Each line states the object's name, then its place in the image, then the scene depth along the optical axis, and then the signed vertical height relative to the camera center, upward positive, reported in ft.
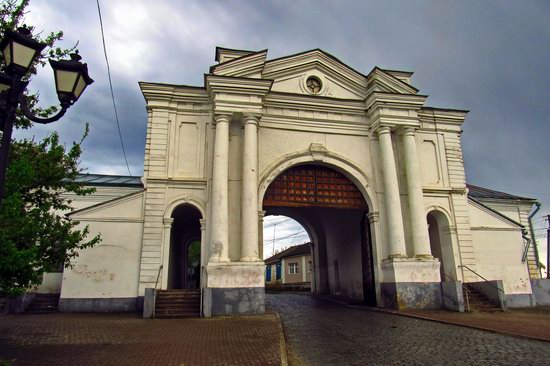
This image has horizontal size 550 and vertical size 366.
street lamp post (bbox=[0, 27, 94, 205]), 13.79 +7.61
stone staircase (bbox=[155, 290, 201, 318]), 38.88 -2.11
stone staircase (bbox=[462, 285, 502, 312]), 44.88 -2.82
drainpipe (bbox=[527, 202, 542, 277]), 68.64 +10.36
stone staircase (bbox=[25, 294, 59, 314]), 42.93 -2.15
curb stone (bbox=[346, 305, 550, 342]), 26.60 -3.76
